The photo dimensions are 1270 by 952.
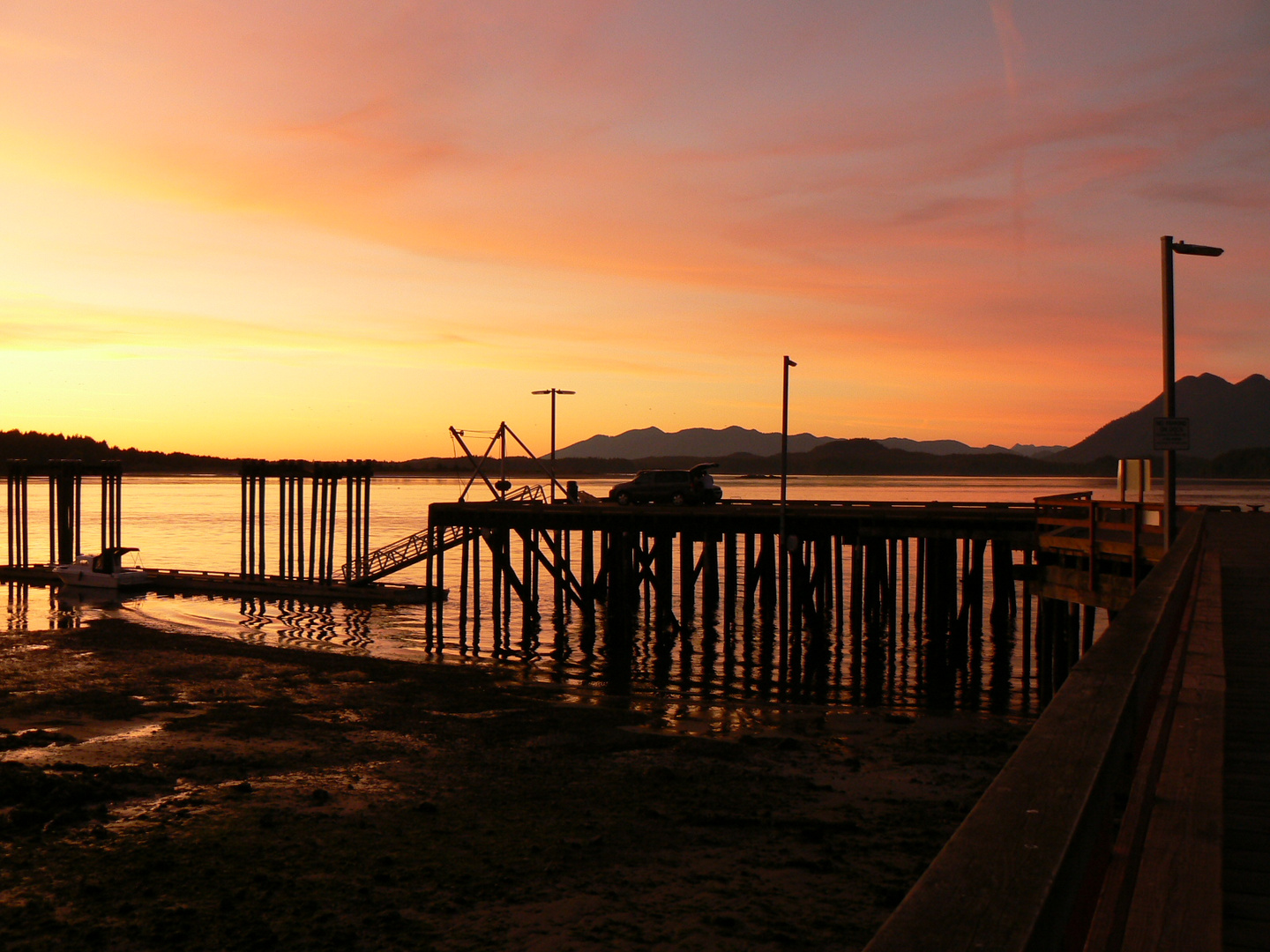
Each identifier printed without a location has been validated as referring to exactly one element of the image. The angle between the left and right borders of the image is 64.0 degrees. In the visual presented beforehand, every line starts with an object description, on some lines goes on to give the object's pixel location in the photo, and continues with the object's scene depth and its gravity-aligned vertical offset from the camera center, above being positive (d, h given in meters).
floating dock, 41.94 -4.71
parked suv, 40.34 -0.47
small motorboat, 42.84 -4.11
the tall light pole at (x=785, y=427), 30.52 +1.66
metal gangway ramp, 39.81 -3.40
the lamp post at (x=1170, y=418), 18.47 +1.07
